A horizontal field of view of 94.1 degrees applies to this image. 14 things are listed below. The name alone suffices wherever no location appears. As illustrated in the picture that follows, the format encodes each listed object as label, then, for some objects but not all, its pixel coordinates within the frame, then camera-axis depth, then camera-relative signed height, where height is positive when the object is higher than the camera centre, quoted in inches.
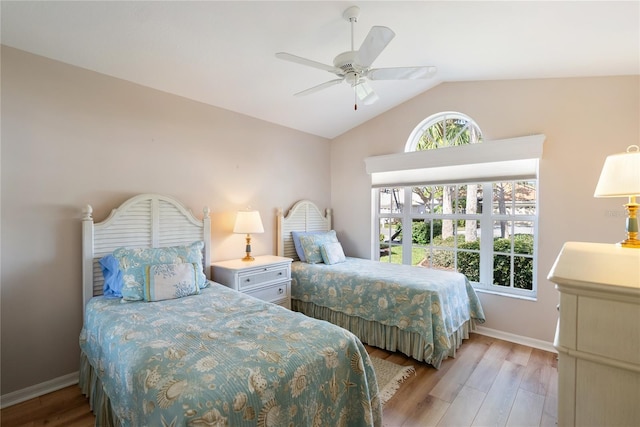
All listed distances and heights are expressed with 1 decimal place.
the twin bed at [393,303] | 98.8 -34.0
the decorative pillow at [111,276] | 85.0 -19.3
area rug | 86.4 -51.8
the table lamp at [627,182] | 55.6 +6.2
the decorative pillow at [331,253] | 139.5 -19.7
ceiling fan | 67.7 +37.5
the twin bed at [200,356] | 44.7 -25.8
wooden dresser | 30.9 -14.3
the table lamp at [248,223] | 121.1 -4.6
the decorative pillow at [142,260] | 82.7 -15.0
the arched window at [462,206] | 121.3 +3.3
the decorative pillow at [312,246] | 141.7 -16.3
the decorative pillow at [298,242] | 145.2 -15.2
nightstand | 111.6 -25.6
